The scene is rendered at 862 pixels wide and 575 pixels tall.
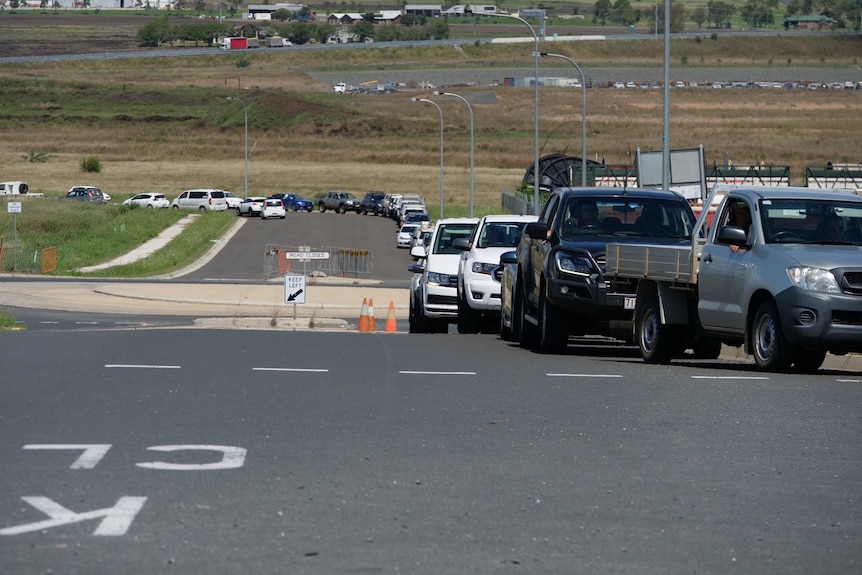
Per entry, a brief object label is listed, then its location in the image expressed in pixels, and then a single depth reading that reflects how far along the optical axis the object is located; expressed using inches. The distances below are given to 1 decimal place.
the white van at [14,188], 3791.8
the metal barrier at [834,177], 2943.4
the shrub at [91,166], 4596.5
